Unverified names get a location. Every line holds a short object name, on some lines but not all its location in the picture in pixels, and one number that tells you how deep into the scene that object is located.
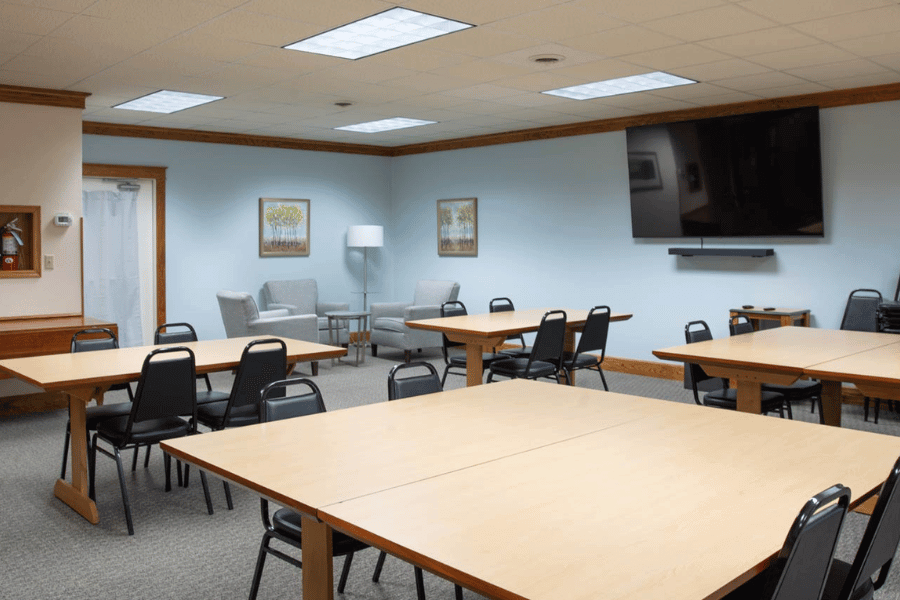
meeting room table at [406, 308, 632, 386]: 5.66
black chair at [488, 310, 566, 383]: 5.70
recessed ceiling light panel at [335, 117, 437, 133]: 8.52
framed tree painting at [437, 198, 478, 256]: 9.93
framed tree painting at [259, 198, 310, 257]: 9.70
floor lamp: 10.08
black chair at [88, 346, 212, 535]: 3.83
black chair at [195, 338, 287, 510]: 4.18
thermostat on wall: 6.64
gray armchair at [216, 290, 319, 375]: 7.80
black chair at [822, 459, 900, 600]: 1.98
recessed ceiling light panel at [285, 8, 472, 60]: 4.47
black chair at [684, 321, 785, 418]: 4.54
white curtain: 8.42
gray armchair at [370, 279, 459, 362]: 9.02
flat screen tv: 6.83
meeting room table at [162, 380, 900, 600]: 1.61
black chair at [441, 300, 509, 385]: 6.15
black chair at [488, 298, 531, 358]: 6.43
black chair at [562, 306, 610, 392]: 6.16
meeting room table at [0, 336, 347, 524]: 3.86
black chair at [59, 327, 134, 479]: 4.24
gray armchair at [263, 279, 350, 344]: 9.52
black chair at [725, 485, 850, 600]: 1.61
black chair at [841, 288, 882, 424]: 6.42
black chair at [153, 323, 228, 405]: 4.81
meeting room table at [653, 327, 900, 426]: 3.76
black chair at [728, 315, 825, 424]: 4.70
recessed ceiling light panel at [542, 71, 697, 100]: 6.21
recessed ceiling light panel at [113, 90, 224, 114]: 6.88
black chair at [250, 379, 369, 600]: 2.54
